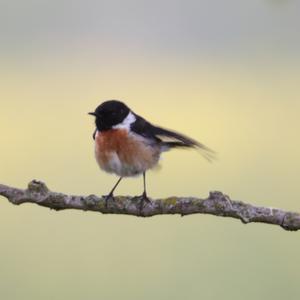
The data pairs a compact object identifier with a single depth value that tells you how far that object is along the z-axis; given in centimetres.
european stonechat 821
